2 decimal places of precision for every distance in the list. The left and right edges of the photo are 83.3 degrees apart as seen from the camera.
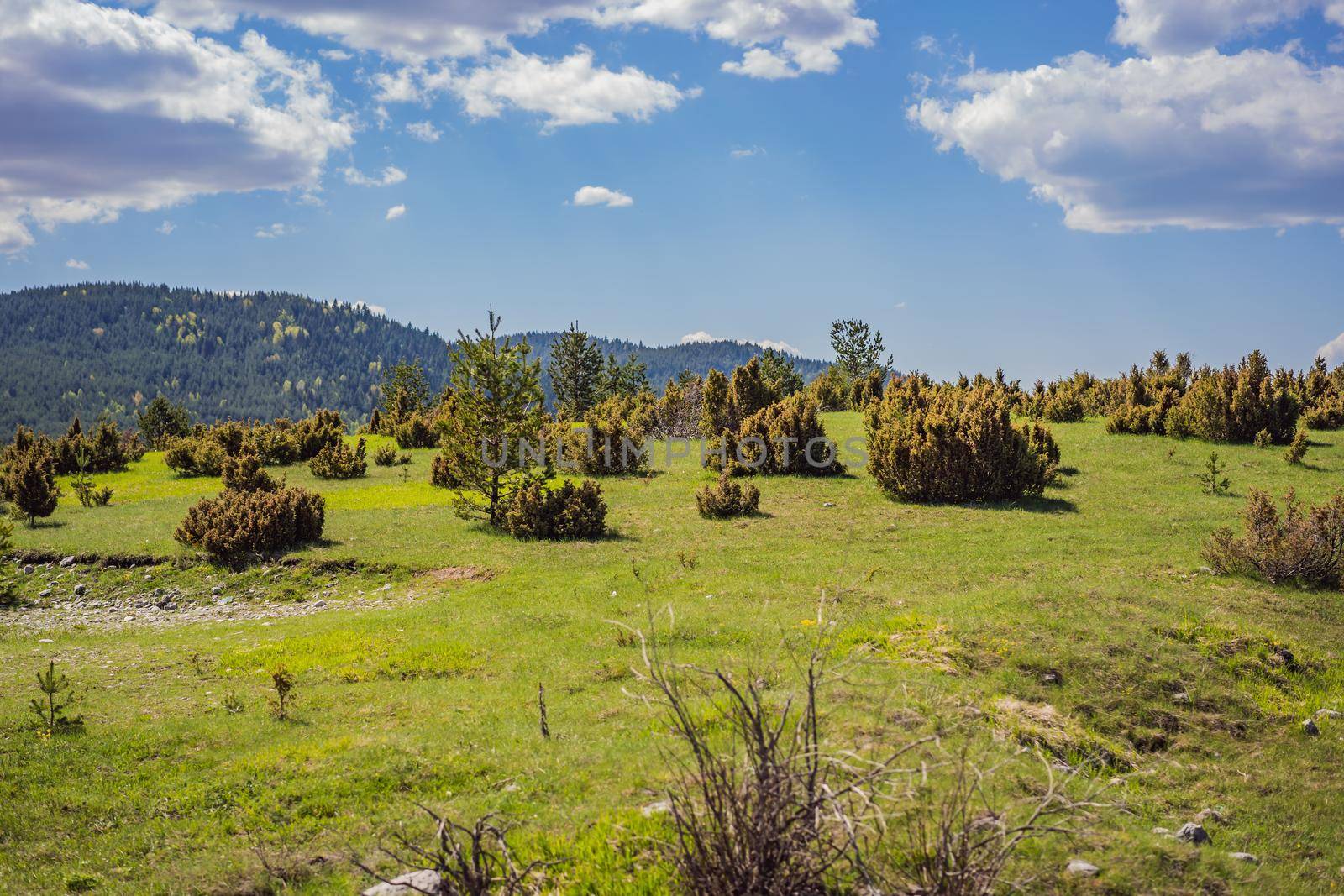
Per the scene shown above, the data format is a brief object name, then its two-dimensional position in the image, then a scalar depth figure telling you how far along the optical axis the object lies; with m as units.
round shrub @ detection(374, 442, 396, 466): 39.06
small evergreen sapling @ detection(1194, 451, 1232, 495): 22.55
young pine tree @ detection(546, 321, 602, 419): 67.38
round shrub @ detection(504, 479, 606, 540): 21.72
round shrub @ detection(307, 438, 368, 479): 35.44
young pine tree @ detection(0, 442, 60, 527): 25.12
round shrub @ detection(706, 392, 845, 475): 29.84
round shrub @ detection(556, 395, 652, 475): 32.44
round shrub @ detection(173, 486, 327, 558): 19.88
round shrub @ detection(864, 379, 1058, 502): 23.38
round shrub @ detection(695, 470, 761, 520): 23.08
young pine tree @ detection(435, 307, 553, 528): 22.73
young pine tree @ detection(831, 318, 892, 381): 85.31
